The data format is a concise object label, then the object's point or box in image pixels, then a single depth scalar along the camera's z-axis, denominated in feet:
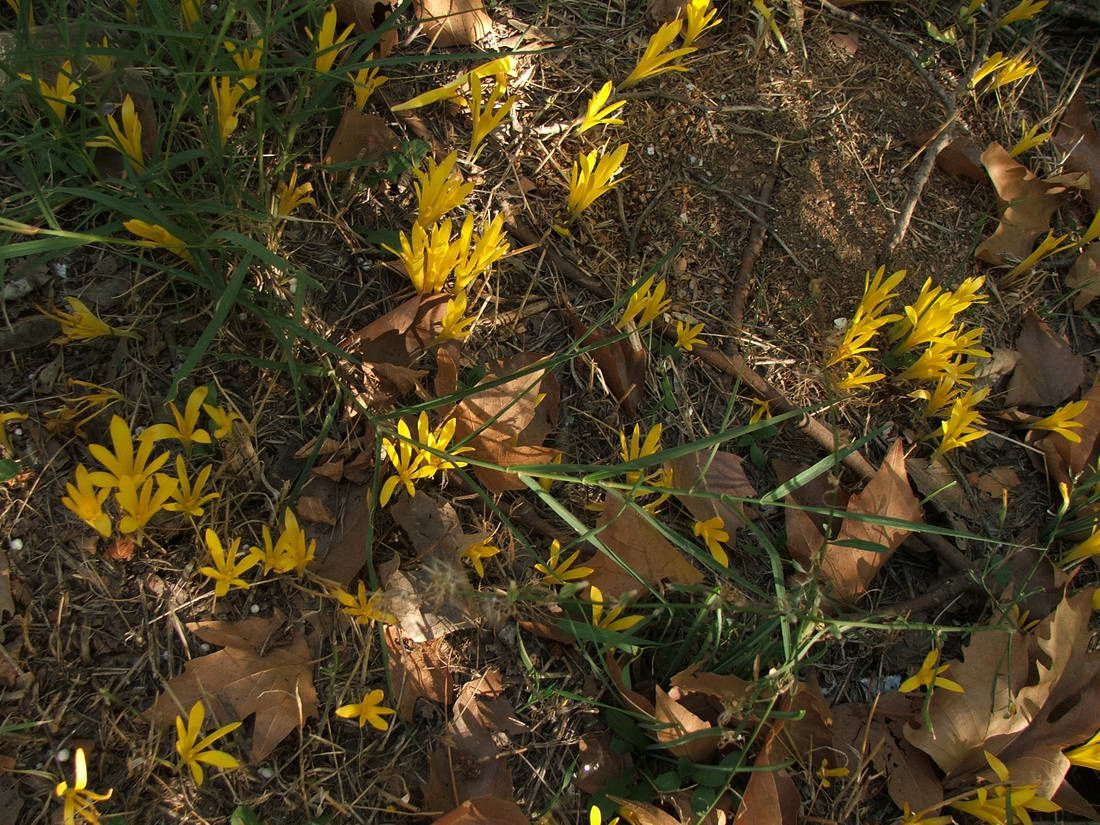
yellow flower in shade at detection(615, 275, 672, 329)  2.55
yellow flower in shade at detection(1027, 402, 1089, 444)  2.83
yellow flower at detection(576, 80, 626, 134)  2.62
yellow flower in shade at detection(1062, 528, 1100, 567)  2.70
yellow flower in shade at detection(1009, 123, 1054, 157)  3.13
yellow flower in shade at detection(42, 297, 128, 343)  2.27
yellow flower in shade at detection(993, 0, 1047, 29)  3.22
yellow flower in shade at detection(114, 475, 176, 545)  2.07
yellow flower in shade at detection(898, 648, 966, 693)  2.42
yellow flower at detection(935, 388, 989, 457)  2.72
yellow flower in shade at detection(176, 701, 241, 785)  2.04
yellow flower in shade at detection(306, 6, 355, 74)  2.38
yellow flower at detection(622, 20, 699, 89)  2.69
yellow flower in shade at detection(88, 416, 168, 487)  2.03
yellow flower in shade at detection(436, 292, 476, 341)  2.40
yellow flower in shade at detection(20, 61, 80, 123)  2.19
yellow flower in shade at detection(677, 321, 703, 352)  2.67
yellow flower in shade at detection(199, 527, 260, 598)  2.15
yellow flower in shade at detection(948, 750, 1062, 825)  2.31
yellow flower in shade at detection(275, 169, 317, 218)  2.45
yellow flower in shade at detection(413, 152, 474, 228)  2.39
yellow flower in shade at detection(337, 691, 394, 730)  2.17
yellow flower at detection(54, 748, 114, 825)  1.95
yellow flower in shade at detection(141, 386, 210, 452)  2.18
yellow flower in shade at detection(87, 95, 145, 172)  2.25
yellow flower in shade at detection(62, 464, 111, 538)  2.02
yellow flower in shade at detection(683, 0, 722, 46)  2.75
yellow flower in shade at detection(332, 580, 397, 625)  2.21
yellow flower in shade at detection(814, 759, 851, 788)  2.41
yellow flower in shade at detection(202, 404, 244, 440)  2.23
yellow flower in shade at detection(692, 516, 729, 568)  2.47
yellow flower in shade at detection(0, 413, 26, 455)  2.20
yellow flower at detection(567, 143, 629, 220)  2.58
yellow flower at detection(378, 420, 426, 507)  2.29
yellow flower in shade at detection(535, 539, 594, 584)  2.35
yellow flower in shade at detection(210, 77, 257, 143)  2.34
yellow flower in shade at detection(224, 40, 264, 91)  2.37
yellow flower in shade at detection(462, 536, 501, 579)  2.33
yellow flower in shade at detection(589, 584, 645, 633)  2.34
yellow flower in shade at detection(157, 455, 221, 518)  2.17
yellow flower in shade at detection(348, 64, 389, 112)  2.55
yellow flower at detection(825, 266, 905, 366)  2.66
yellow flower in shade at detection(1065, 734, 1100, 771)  2.43
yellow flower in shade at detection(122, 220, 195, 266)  2.21
